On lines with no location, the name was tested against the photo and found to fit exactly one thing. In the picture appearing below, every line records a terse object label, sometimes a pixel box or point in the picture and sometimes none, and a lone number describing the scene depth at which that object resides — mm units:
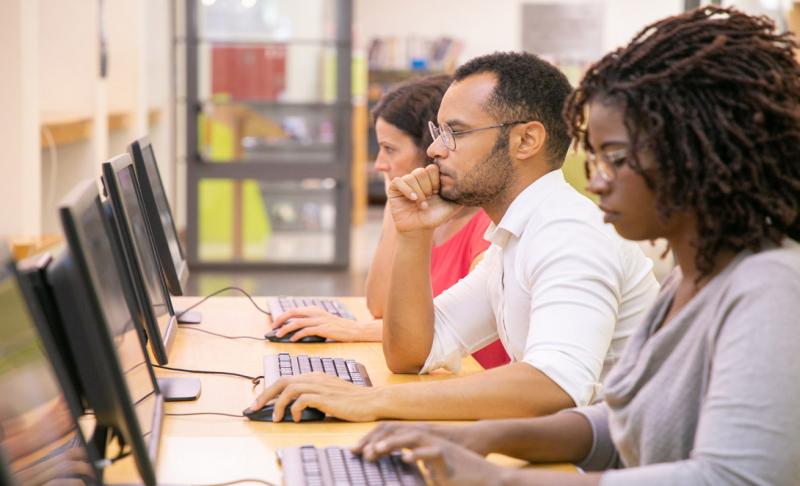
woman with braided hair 2180
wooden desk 2482
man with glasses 2702
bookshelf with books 8425
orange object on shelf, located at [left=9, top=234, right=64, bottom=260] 4235
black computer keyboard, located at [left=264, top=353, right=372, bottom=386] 2920
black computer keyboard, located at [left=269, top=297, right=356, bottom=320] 3592
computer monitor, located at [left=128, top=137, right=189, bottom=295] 3176
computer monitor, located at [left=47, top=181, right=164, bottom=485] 2222
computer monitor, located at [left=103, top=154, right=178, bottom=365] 2722
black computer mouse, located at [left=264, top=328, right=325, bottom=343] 3327
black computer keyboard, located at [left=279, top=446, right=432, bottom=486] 2375
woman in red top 3647
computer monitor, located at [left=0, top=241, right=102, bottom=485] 2156
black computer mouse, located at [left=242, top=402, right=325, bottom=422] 2693
